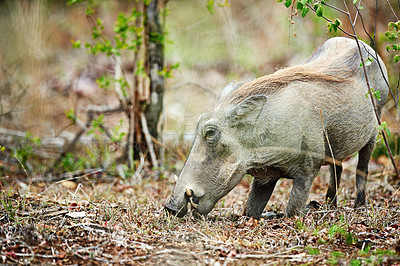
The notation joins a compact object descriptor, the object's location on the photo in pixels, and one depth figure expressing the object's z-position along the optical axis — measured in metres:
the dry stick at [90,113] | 13.41
